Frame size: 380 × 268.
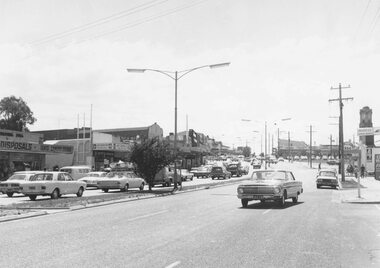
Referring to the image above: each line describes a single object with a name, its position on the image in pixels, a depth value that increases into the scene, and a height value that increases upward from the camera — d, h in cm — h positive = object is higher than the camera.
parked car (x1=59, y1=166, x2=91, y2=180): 4059 -57
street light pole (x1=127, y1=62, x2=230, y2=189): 3278 +649
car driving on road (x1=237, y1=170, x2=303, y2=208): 2095 -92
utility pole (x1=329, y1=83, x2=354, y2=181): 5236 +535
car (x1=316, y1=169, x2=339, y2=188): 4025 -110
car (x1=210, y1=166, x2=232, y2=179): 5969 -79
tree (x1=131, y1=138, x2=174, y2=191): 3362 +49
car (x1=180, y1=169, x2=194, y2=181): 5448 -120
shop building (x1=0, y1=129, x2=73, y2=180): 4612 +130
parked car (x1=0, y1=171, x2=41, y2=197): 2680 -105
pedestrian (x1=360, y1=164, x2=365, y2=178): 6053 -50
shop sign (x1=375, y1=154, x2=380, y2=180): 5082 +7
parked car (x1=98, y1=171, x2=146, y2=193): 3323 -115
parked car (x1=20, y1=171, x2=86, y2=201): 2530 -115
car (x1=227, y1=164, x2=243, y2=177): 7050 -48
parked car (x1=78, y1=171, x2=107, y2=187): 3738 -106
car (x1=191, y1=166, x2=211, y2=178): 6581 -90
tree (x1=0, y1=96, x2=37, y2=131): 9469 +992
